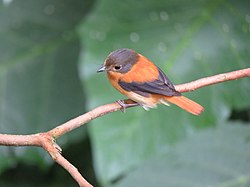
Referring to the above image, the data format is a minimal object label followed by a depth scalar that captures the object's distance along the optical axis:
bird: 3.34
